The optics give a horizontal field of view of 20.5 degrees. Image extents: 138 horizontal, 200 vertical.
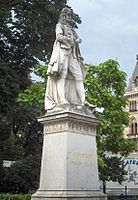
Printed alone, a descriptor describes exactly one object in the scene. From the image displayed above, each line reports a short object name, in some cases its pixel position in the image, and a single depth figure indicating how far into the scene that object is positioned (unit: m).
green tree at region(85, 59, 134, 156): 26.22
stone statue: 11.22
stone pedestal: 10.02
